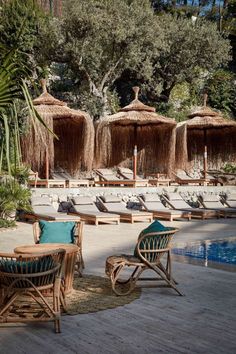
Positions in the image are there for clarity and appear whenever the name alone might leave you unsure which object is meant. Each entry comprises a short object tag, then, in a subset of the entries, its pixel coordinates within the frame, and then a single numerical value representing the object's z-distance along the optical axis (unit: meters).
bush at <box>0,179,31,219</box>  11.23
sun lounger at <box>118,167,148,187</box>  17.86
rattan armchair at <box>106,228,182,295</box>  5.07
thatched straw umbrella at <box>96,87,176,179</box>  16.55
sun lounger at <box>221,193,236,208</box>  15.10
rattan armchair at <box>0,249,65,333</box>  3.91
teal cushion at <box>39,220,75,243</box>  5.79
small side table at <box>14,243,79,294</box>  4.93
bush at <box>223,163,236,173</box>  20.80
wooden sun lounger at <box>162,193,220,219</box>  13.55
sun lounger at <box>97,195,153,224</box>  12.48
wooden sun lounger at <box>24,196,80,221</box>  11.13
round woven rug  4.58
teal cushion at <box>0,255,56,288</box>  3.92
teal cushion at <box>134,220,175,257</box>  5.12
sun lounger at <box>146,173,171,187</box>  17.33
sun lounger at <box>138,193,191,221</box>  13.01
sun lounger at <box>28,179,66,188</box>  14.87
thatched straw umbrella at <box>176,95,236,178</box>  18.05
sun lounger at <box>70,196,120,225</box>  11.84
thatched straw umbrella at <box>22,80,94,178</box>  14.65
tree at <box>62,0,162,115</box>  20.95
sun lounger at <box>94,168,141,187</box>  15.98
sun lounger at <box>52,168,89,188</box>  15.45
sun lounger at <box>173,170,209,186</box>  17.91
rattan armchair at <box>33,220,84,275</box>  5.85
